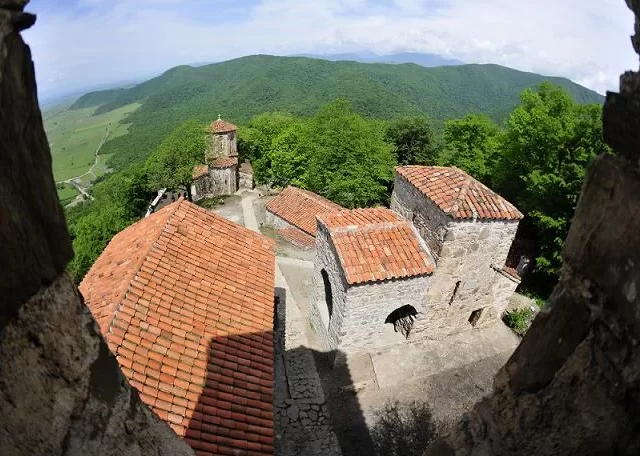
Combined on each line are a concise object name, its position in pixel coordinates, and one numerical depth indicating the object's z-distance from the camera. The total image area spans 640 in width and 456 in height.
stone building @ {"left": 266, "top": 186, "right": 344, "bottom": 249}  22.70
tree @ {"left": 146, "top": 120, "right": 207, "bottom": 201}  31.02
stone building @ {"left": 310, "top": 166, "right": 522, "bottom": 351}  11.53
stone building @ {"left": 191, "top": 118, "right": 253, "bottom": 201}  33.59
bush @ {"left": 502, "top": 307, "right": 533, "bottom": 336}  14.93
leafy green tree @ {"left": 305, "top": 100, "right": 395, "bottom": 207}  24.53
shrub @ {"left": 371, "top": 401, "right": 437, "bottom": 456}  10.58
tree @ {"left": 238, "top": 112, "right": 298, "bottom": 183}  37.59
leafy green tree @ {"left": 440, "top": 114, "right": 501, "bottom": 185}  27.19
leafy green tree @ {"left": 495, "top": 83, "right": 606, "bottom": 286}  17.38
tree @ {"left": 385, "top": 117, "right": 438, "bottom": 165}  34.88
